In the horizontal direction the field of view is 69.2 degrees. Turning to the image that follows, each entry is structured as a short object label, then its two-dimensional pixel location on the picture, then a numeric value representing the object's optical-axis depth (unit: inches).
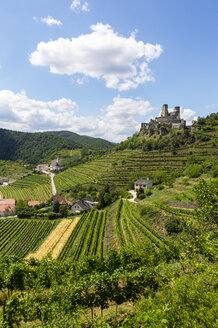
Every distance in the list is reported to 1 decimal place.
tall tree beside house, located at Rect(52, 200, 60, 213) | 2427.4
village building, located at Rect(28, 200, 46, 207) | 2938.0
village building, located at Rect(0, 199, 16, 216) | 2657.5
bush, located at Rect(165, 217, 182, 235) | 1160.2
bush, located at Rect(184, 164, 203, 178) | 2304.4
